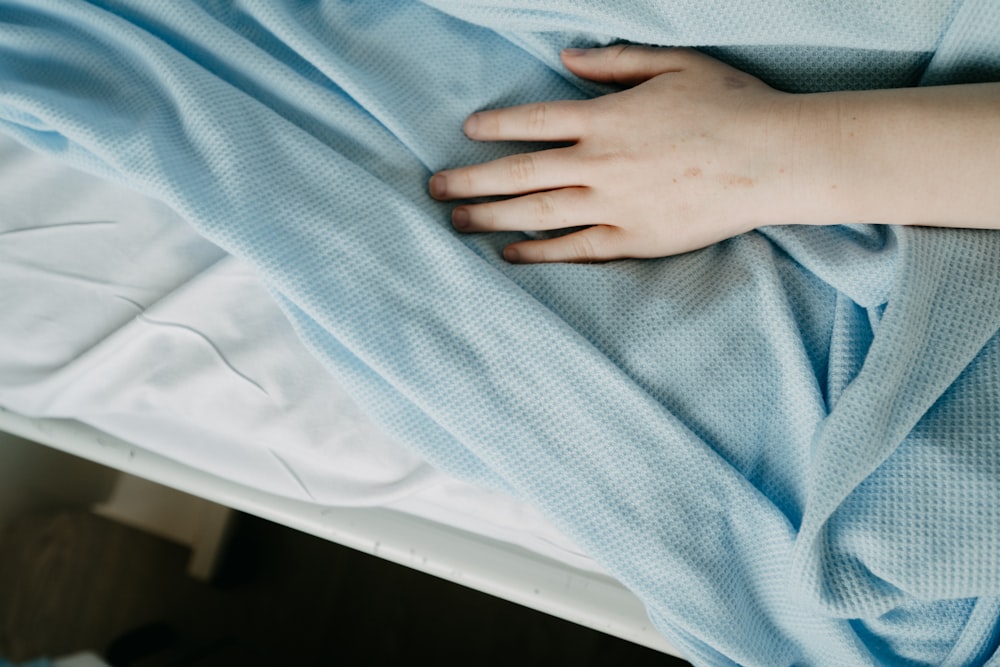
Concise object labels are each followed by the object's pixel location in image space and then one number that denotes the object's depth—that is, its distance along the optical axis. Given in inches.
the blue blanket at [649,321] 20.7
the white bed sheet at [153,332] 24.6
